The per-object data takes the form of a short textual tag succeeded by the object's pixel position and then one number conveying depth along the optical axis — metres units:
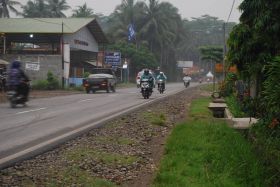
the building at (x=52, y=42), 48.84
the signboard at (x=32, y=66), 48.19
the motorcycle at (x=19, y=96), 21.22
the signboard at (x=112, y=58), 63.91
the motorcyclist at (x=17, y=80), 21.39
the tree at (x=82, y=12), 86.25
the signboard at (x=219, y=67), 34.06
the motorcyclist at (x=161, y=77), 38.03
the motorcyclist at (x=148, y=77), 30.10
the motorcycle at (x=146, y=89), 29.69
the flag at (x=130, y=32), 79.74
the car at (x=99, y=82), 38.78
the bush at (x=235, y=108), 16.79
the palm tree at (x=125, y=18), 85.50
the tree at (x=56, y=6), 88.62
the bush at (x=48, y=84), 45.06
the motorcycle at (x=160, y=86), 38.41
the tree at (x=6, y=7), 78.25
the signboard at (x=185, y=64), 118.88
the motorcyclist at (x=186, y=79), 60.71
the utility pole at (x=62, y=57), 48.62
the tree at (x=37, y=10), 87.56
